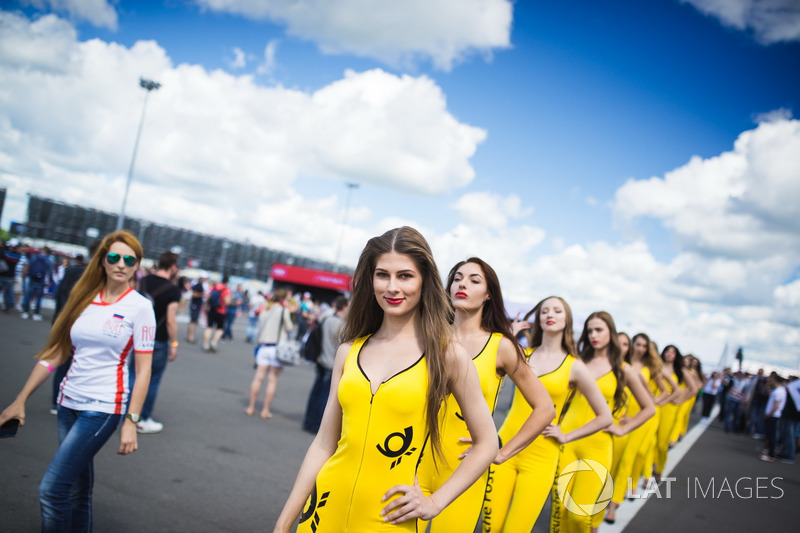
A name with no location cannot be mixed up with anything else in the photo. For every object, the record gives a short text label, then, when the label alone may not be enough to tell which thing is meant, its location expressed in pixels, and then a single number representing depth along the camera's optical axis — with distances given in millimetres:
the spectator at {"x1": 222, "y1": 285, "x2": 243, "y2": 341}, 20250
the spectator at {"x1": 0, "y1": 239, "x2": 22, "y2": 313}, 14227
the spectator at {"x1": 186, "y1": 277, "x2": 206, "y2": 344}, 16875
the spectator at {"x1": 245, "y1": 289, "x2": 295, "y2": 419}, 8820
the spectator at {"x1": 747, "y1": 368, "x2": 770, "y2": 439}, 17634
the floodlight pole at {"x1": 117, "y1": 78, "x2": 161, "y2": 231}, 33588
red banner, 33938
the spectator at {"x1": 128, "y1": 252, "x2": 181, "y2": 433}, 6645
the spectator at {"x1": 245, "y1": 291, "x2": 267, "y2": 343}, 19223
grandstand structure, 63281
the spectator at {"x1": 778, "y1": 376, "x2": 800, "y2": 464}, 12711
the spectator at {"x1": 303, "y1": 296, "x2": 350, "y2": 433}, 8227
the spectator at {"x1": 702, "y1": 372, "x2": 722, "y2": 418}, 20622
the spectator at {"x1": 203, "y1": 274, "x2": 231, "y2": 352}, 15516
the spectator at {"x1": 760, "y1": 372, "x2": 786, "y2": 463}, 12812
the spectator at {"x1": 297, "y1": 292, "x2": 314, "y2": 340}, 23444
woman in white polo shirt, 3027
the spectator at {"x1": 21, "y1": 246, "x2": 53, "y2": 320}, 13995
